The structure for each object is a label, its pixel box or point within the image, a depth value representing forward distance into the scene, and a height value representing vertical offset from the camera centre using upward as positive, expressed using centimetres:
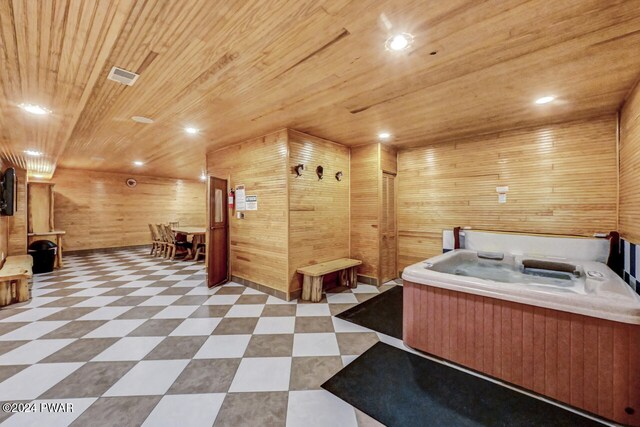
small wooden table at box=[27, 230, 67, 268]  548 -58
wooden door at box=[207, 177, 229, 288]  410 -34
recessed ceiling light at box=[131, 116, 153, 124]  308 +119
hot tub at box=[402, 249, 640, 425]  152 -85
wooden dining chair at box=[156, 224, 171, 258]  665 -70
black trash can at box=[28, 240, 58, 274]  507 -79
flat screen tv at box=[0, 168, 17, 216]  418 +42
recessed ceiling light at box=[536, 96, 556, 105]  254 +115
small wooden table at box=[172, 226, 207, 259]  613 -51
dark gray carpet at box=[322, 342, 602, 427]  154 -126
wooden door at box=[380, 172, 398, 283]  427 -29
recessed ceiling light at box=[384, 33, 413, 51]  165 +115
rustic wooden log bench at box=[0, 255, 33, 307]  328 -91
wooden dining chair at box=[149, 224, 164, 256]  699 -72
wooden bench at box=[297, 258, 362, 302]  347 -82
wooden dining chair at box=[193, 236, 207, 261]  632 -78
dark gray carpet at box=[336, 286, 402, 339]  275 -122
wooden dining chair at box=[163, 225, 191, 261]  647 -75
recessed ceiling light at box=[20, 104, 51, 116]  271 +118
